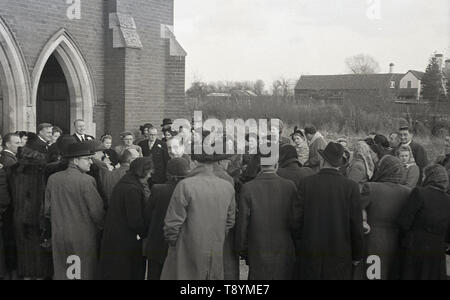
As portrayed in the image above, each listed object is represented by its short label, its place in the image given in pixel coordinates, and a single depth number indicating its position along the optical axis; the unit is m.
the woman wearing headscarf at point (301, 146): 8.20
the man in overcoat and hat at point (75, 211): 5.15
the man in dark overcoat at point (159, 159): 9.09
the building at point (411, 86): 56.78
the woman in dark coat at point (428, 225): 4.94
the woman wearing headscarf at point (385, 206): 5.10
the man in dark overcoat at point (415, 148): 8.26
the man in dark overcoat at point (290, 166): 5.75
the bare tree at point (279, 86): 42.14
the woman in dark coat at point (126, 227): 5.02
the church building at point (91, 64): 11.33
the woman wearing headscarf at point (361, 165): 5.78
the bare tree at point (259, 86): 53.80
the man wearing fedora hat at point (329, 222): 4.68
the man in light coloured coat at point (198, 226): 4.50
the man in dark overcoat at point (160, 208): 4.95
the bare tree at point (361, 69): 54.88
